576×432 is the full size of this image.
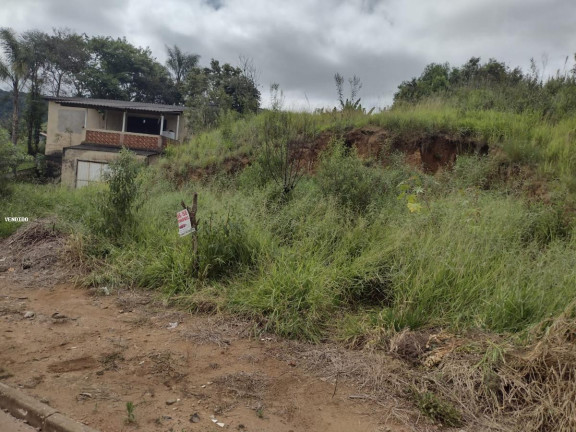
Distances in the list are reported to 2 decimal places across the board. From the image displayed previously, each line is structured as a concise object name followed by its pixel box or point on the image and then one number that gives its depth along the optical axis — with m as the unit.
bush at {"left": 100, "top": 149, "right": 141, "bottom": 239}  6.20
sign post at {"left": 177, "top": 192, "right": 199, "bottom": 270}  4.68
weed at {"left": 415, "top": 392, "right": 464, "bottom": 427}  2.69
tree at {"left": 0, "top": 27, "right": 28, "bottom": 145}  23.08
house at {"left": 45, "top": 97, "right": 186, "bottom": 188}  19.67
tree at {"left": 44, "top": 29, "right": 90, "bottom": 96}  30.03
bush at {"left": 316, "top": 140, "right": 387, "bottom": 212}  6.41
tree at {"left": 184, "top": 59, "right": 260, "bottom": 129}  17.25
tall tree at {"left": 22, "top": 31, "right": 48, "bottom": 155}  26.59
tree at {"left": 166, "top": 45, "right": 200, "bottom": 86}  35.78
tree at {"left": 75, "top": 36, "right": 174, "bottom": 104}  31.92
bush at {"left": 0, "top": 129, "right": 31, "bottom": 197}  9.45
